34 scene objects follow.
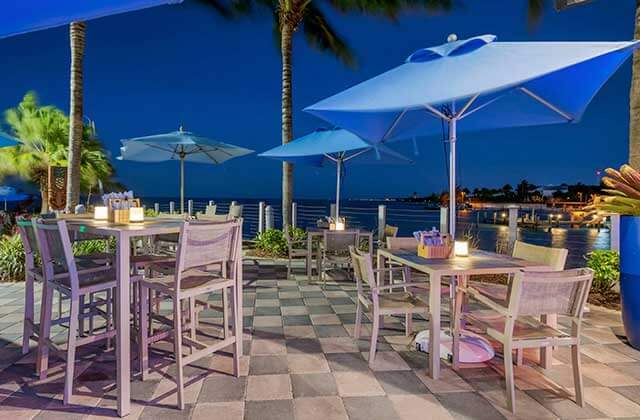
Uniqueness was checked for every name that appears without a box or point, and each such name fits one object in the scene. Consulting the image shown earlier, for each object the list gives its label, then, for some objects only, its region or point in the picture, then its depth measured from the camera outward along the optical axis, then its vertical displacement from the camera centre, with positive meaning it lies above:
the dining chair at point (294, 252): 5.53 -0.72
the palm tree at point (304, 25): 8.01 +4.36
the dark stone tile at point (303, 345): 2.96 -1.14
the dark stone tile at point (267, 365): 2.59 -1.15
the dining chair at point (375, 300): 2.66 -0.72
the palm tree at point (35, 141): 12.95 +2.22
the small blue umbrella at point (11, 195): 12.76 +0.32
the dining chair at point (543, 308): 2.02 -0.57
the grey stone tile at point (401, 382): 2.32 -1.15
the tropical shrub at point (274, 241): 7.47 -0.75
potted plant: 2.92 -0.21
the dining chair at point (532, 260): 2.62 -0.40
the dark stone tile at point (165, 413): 2.02 -1.15
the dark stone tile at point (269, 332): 3.26 -1.14
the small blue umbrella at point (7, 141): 4.02 +0.69
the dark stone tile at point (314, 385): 2.29 -1.15
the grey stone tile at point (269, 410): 2.03 -1.15
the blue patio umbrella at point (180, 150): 6.16 +1.01
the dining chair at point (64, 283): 2.13 -0.50
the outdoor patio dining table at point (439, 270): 2.41 -0.41
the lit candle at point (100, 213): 3.09 -0.08
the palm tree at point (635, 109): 4.29 +1.14
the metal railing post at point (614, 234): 4.44 -0.33
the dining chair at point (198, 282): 2.15 -0.51
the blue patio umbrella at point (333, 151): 5.09 +0.81
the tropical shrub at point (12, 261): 5.20 -0.81
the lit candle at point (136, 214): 2.98 -0.08
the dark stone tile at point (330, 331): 3.29 -1.14
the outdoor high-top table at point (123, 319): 2.06 -0.64
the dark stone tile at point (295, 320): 3.61 -1.13
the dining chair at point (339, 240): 4.86 -0.45
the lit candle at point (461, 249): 2.92 -0.34
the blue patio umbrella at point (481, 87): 2.14 +0.86
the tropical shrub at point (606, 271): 4.40 -0.76
